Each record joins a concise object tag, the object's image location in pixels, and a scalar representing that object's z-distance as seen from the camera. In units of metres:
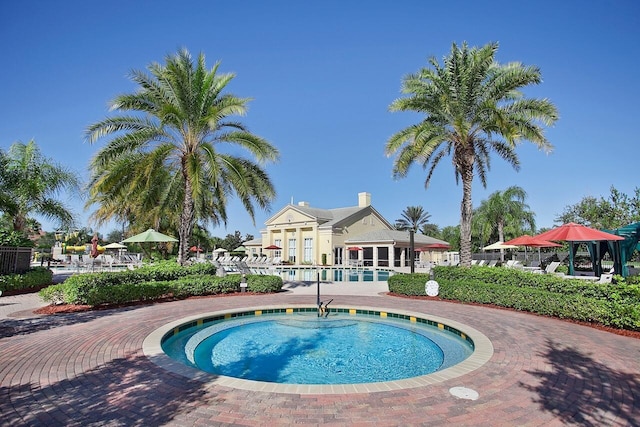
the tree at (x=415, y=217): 63.28
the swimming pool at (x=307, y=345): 5.07
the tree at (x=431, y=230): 68.37
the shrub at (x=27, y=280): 13.94
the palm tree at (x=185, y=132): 13.01
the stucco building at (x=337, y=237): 34.53
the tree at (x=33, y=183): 17.34
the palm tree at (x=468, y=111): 13.22
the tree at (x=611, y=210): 29.84
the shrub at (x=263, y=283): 14.83
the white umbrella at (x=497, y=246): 23.45
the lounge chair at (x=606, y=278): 12.34
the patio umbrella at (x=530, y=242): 17.83
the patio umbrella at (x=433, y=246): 26.45
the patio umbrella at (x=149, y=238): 17.42
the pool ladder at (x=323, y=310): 11.21
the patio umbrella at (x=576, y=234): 12.42
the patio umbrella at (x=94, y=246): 17.34
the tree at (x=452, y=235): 51.16
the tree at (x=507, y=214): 41.53
